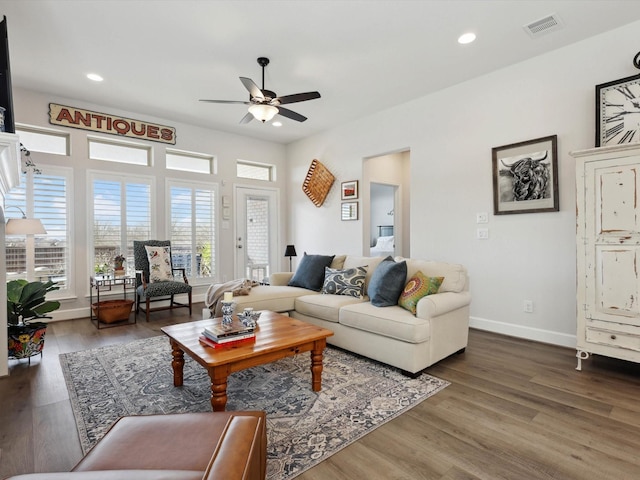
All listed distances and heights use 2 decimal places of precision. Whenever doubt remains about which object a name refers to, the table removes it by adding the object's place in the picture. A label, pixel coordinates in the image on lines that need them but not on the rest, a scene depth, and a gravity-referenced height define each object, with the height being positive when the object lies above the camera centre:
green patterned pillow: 2.84 -0.46
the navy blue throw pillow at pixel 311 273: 4.04 -0.43
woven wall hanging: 5.89 +0.97
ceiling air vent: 2.89 +1.84
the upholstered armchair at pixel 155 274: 4.50 -0.50
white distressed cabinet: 2.46 -0.13
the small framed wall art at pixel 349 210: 5.47 +0.43
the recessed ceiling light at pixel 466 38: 3.13 +1.85
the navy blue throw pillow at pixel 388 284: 3.04 -0.44
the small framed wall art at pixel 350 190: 5.46 +0.76
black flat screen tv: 2.27 +1.02
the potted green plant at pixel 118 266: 4.70 -0.37
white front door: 6.22 +0.11
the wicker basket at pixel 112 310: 4.23 -0.90
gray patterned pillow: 3.55 -0.49
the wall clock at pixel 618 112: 2.87 +1.06
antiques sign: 4.51 +1.66
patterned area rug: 1.82 -1.08
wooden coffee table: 1.94 -0.70
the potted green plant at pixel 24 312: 2.88 -0.62
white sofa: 2.61 -0.71
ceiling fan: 3.29 +1.36
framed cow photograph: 3.40 +0.61
